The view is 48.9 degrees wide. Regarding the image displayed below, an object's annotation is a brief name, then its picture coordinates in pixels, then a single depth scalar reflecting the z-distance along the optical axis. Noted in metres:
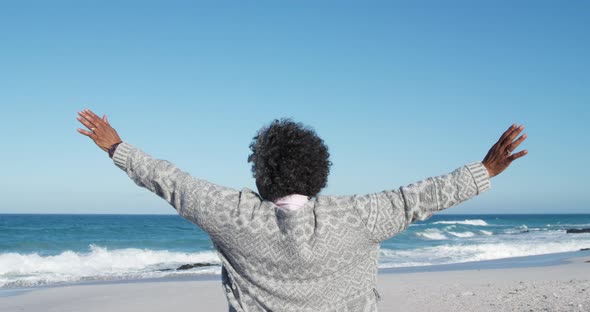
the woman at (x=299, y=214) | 1.97
